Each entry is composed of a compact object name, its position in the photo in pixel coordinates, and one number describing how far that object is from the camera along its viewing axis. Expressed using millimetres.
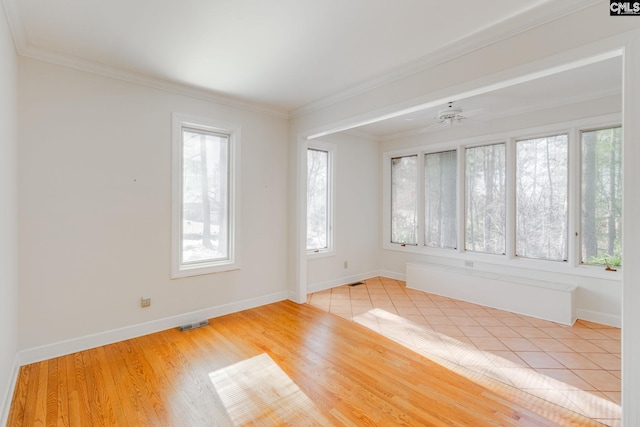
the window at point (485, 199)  4441
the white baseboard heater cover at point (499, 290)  3568
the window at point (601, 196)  3525
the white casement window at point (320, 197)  4945
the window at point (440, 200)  4973
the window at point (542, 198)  3885
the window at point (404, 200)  5484
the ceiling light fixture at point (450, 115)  3342
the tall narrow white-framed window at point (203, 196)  3439
